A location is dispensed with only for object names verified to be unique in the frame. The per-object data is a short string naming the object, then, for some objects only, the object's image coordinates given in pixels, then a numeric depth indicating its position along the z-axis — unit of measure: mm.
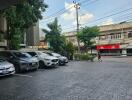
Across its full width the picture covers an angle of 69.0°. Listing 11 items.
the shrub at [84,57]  13442
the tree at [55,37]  13720
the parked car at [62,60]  9236
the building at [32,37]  21409
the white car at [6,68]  5622
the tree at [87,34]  20916
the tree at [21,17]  9137
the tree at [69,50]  13785
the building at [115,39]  22145
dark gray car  6689
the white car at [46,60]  7892
